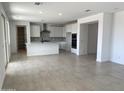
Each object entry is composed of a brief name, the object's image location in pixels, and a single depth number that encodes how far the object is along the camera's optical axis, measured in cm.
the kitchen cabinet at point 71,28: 808
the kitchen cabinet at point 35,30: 932
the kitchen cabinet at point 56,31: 1023
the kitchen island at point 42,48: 727
